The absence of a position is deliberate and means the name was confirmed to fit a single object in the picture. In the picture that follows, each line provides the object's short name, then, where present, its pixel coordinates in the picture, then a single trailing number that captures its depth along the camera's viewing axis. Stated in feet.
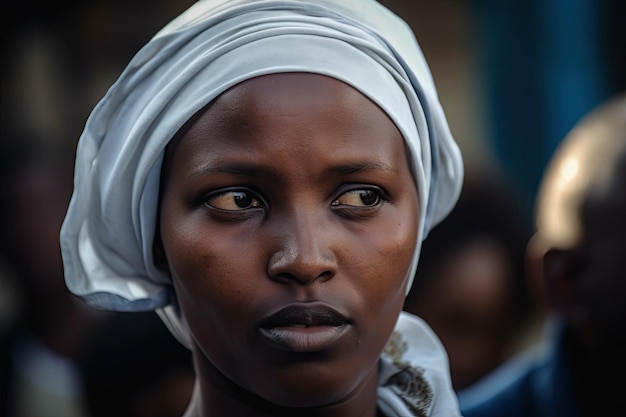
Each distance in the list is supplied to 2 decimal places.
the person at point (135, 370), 11.66
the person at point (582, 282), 11.09
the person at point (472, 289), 14.46
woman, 6.75
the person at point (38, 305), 15.90
